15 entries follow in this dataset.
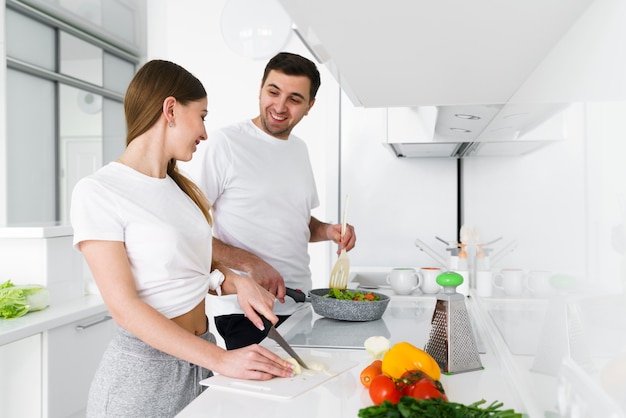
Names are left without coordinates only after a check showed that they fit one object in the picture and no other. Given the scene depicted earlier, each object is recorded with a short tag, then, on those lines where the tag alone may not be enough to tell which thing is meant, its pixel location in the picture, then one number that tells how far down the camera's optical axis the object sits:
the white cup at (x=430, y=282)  2.28
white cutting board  1.05
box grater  1.21
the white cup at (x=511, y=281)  1.12
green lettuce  2.22
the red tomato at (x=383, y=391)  0.94
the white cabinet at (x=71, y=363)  2.20
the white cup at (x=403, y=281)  2.20
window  3.86
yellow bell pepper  1.04
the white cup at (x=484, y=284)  1.89
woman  1.19
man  1.98
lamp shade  3.95
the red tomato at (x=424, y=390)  0.89
